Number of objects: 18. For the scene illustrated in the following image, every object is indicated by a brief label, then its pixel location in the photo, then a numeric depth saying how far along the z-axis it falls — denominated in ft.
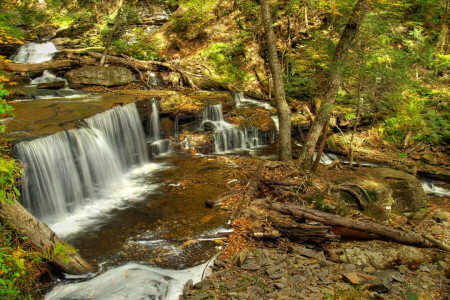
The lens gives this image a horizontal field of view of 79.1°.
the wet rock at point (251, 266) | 14.37
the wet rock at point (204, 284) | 13.33
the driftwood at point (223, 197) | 22.49
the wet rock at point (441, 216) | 25.20
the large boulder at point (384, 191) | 24.93
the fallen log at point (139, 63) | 51.52
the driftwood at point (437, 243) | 17.72
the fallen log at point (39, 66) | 42.28
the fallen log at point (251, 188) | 20.70
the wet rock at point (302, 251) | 15.52
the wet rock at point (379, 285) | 12.95
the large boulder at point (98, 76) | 44.27
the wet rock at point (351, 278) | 13.20
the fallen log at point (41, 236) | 13.56
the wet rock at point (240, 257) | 14.83
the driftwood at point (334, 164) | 31.96
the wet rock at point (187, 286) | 13.33
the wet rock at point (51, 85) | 41.09
